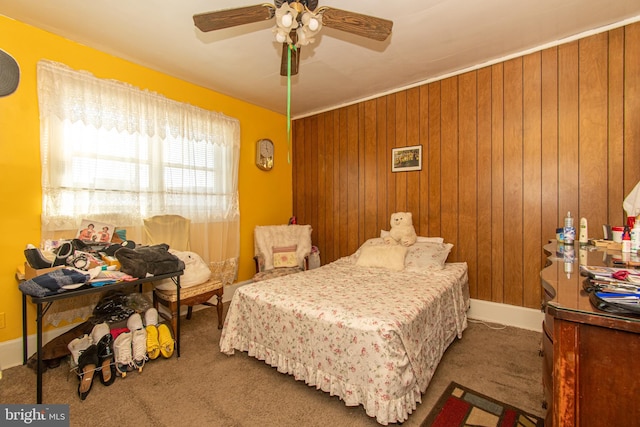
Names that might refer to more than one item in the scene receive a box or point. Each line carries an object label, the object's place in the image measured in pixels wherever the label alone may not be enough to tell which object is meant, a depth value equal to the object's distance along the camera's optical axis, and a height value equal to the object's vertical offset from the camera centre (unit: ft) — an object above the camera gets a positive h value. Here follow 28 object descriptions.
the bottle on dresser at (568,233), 6.90 -0.62
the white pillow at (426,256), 9.19 -1.58
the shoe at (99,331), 6.96 -2.92
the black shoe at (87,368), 6.07 -3.43
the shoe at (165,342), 7.51 -3.41
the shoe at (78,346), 6.83 -3.20
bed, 5.17 -2.55
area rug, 5.27 -3.86
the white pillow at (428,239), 10.57 -1.14
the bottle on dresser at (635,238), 5.31 -0.57
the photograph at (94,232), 7.75 -0.58
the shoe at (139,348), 7.03 -3.35
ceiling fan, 5.19 +3.49
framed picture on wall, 11.32 +1.95
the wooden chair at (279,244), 11.70 -1.50
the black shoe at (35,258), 6.17 -1.01
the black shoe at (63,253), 6.43 -0.96
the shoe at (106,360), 6.48 -3.43
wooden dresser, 2.56 -1.46
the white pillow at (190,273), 8.78 -1.97
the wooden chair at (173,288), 8.44 -2.31
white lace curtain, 7.84 +1.57
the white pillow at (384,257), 9.43 -1.61
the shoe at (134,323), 7.44 -2.88
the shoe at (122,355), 6.79 -3.38
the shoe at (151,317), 7.80 -2.88
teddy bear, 10.50 -0.84
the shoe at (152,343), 7.30 -3.34
